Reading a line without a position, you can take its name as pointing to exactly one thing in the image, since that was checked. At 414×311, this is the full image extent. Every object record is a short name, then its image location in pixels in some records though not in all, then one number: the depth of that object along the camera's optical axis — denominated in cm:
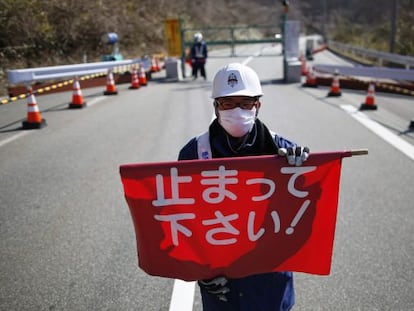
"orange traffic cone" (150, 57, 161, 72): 2262
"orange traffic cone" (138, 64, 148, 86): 1716
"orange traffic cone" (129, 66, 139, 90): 1612
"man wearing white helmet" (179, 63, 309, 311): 237
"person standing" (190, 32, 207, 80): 1778
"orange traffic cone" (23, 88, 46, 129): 920
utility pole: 2012
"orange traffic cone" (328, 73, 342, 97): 1288
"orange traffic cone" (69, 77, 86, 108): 1168
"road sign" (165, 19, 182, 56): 1884
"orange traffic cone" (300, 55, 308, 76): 2031
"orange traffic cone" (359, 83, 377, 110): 1048
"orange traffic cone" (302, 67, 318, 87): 1545
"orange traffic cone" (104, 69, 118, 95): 1444
